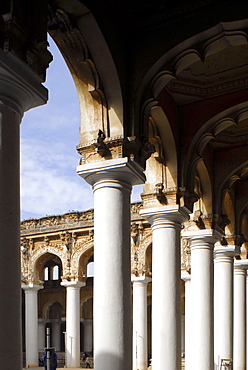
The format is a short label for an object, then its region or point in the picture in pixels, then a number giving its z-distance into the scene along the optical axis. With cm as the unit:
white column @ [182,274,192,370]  2006
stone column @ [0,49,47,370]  408
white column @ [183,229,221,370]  1049
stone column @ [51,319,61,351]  3384
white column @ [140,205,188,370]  857
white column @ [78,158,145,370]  650
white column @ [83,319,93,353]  3259
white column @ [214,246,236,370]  1257
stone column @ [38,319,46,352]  3166
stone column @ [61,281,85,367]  2317
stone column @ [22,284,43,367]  2381
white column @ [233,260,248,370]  1499
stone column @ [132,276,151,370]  2211
